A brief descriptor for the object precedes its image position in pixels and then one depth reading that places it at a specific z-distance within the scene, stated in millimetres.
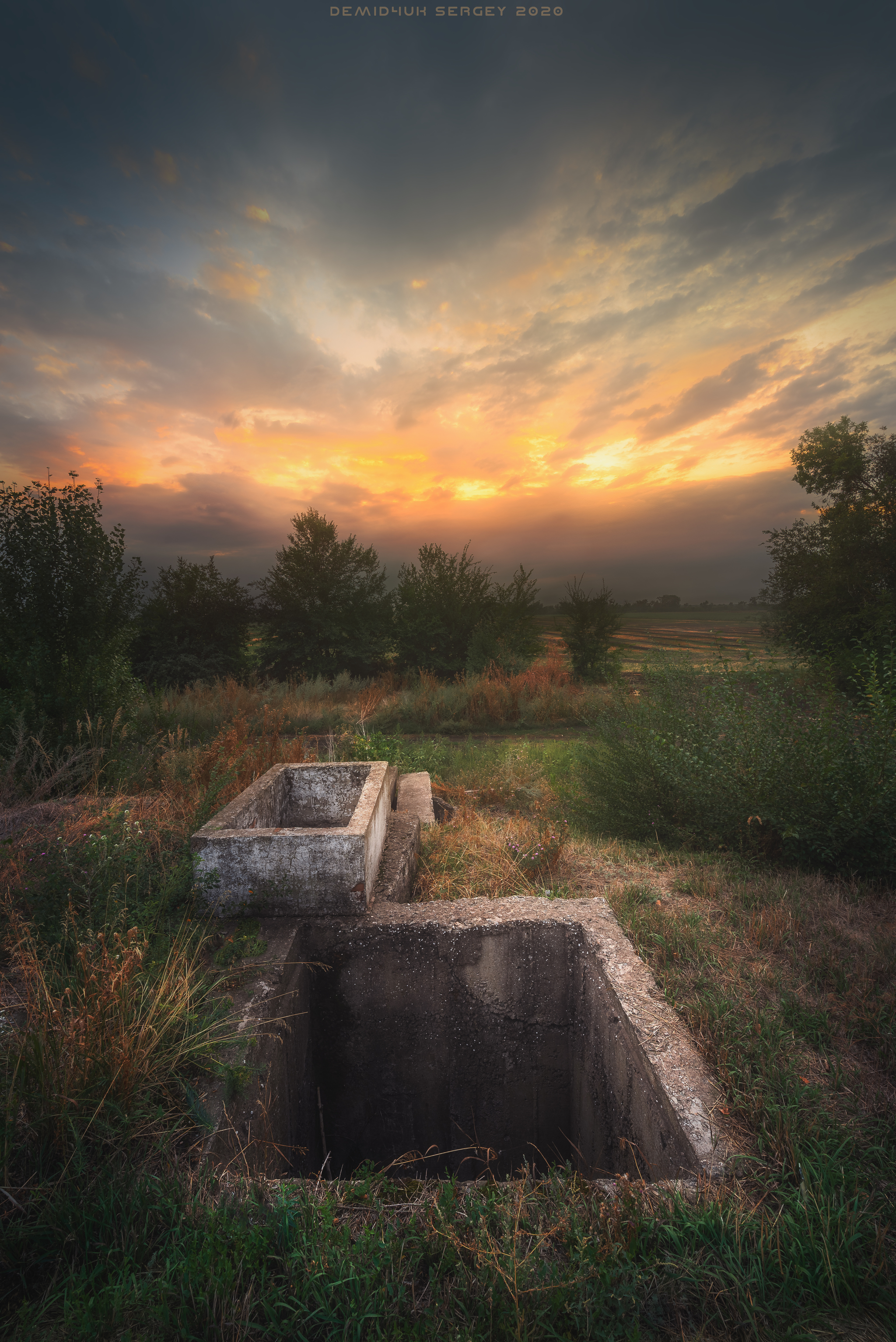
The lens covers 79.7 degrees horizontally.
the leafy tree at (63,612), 5949
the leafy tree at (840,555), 11305
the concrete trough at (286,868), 3010
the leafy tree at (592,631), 16766
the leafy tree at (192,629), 14633
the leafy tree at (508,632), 16781
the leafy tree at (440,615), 17578
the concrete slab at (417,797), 5168
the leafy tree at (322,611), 17188
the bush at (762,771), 3836
